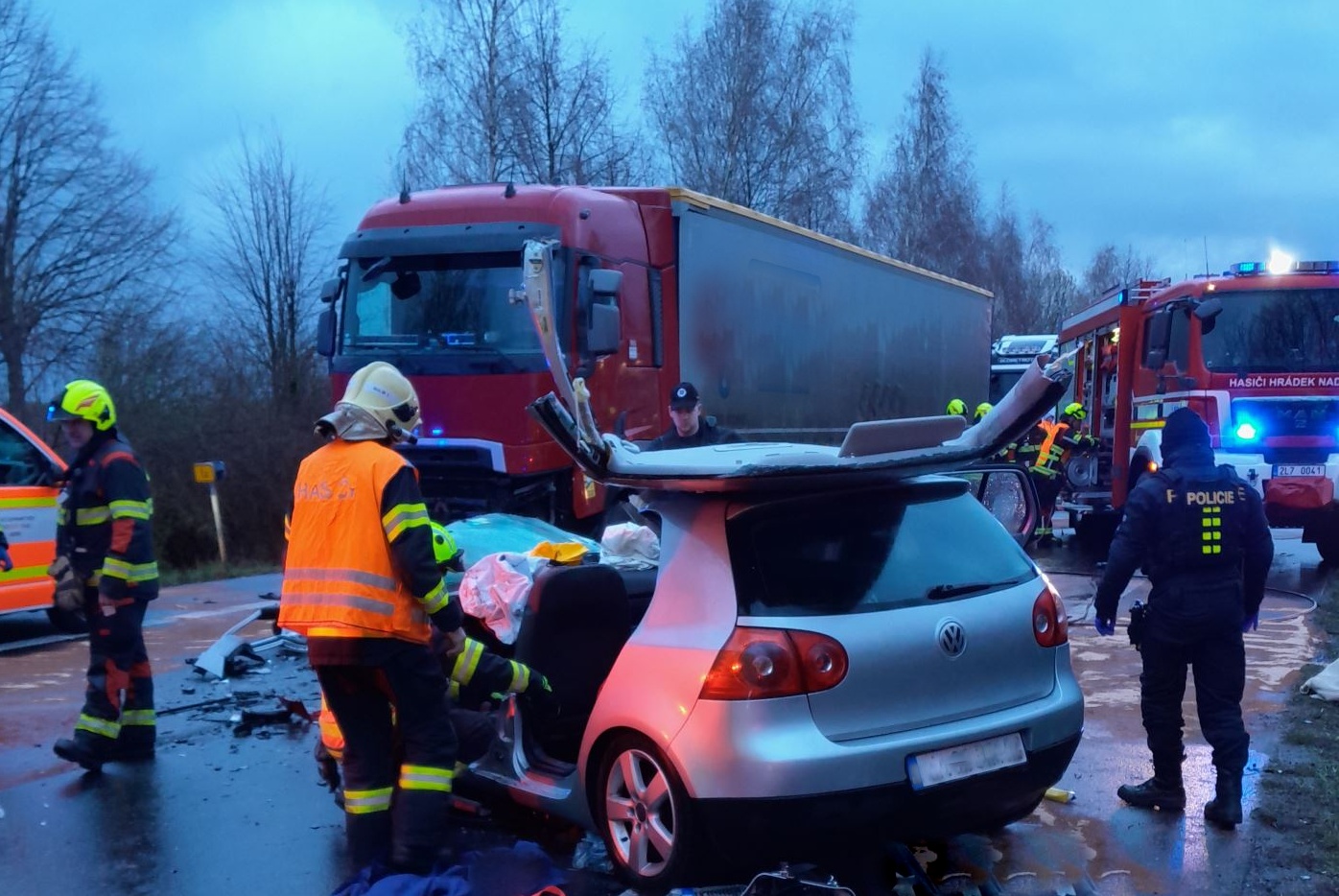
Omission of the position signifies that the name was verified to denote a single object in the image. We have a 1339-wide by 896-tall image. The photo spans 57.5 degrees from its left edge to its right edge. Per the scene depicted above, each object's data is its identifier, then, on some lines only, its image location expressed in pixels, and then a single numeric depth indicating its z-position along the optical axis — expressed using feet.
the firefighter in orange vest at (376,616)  13.78
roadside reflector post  48.11
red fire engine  37.35
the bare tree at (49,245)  76.74
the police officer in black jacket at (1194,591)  16.61
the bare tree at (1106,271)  218.38
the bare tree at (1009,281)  160.56
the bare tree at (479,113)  86.12
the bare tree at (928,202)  129.18
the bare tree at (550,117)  86.33
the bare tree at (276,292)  98.63
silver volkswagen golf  12.47
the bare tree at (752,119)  95.81
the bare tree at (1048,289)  182.19
